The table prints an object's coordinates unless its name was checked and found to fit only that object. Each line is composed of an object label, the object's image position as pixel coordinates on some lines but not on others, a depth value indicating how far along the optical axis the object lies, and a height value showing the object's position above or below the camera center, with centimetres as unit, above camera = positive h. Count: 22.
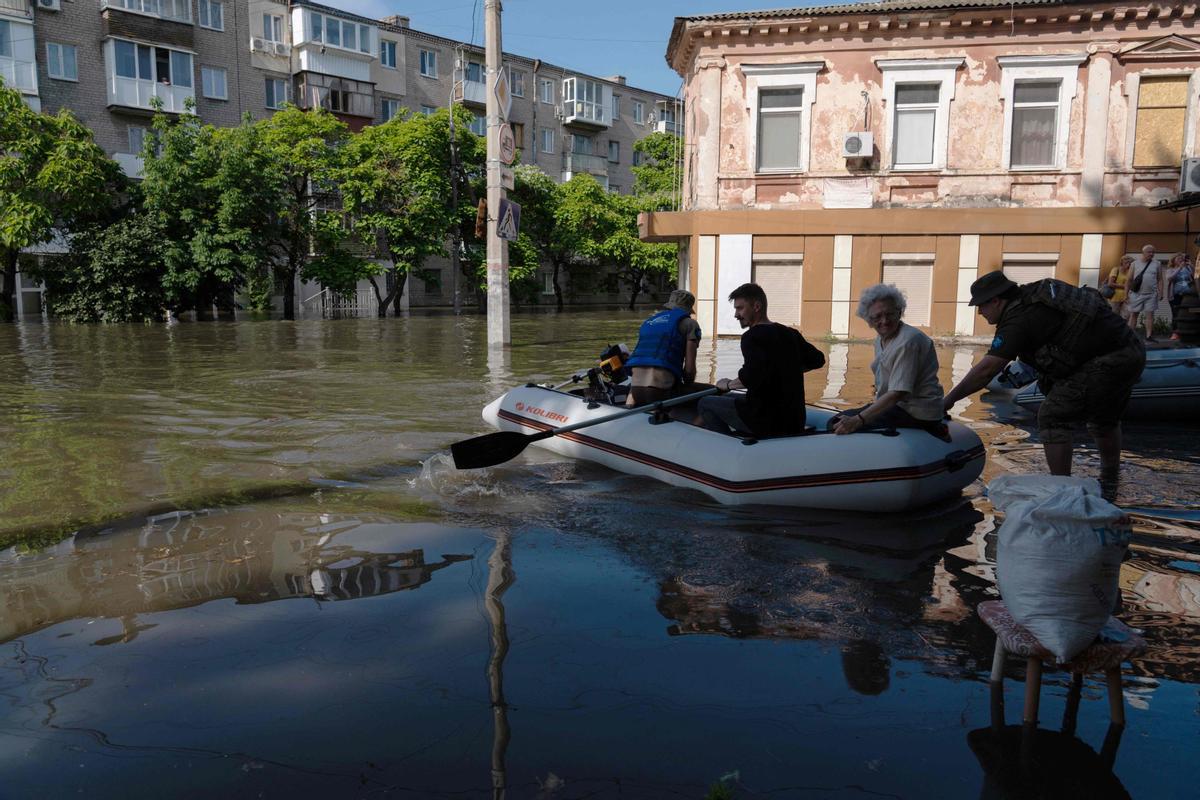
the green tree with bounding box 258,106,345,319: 3228 +339
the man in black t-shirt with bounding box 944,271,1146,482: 577 -39
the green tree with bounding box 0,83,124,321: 2683 +306
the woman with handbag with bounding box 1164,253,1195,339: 1512 +13
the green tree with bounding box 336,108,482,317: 3328 +354
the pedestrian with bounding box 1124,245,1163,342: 1500 +3
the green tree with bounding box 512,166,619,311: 4050 +309
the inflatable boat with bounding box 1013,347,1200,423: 994 -106
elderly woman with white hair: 611 -58
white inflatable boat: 620 -123
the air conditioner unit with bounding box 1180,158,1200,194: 1934 +236
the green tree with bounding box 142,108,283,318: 2955 +265
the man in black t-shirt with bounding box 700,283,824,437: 642 -57
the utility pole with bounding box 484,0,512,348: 1730 +148
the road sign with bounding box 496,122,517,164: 1741 +264
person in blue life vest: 770 -58
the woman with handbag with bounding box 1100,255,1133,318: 1690 +8
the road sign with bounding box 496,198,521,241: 1762 +119
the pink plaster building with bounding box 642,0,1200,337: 2008 +312
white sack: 303 -88
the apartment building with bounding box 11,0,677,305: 3244 +863
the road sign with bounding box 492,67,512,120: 1730 +359
